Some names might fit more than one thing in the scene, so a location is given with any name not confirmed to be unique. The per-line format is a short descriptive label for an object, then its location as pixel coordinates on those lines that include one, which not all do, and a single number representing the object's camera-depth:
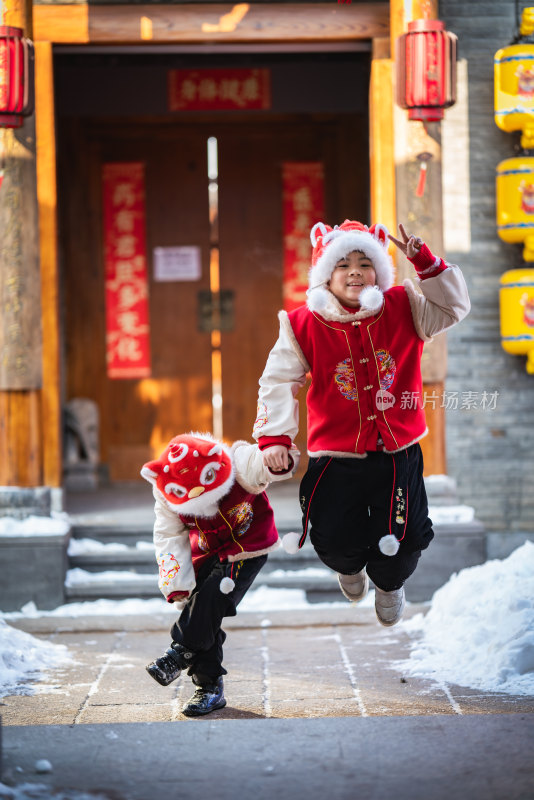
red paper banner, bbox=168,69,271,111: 17.77
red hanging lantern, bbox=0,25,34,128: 12.23
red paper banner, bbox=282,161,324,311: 18.61
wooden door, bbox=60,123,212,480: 18.53
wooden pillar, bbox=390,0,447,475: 12.91
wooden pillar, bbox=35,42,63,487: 13.27
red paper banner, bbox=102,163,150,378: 18.56
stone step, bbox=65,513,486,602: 12.64
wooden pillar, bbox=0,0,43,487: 12.91
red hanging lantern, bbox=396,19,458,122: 12.30
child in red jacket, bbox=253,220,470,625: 8.69
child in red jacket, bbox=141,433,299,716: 8.40
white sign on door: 18.70
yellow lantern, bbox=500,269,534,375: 13.51
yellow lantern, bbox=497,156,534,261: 13.48
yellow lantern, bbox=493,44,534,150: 13.38
